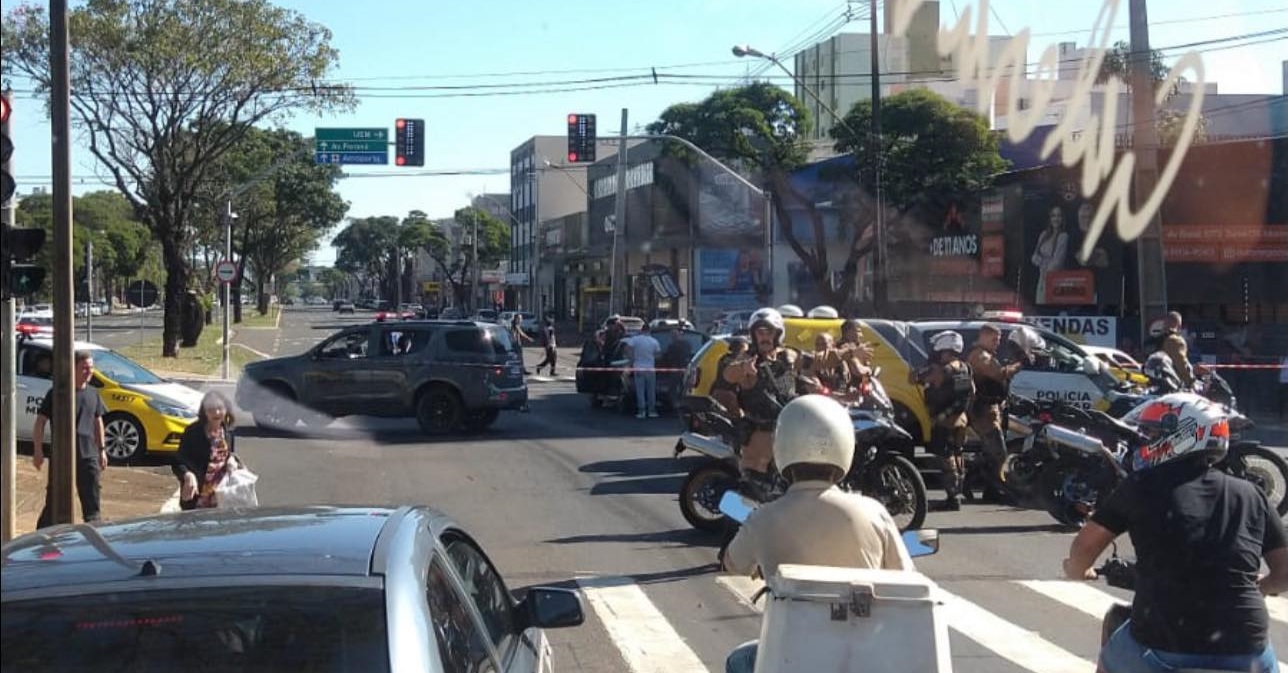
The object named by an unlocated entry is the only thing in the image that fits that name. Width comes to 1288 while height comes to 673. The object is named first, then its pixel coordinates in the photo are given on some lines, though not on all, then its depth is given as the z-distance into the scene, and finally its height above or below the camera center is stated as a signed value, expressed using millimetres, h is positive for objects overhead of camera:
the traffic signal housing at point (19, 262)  8273 +235
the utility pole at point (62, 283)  10680 +128
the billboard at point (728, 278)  56312 +829
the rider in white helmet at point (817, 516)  4070 -665
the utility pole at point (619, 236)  42500 +2086
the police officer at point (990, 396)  12805 -938
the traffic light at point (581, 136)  29812 +3564
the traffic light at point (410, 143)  32156 +3683
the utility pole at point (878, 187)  29438 +2321
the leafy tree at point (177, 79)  33781 +5656
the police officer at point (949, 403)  12492 -976
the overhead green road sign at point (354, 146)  35219 +3957
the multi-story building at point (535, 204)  92331 +6757
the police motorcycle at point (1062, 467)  11359 -1484
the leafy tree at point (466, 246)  107750 +4574
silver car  3275 -763
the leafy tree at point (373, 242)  138875 +5798
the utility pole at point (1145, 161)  20484 +2114
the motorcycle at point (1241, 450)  11578 -1349
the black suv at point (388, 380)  21188 -1280
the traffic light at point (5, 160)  7902 +818
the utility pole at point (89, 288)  27103 +230
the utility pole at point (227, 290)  33212 +219
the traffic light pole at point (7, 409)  7494 -673
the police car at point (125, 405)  16797 -1337
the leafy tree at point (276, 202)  53125 +4592
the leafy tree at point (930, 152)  39000 +4222
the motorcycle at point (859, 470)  11219 -1454
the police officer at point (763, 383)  10539 -681
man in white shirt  23938 -1259
